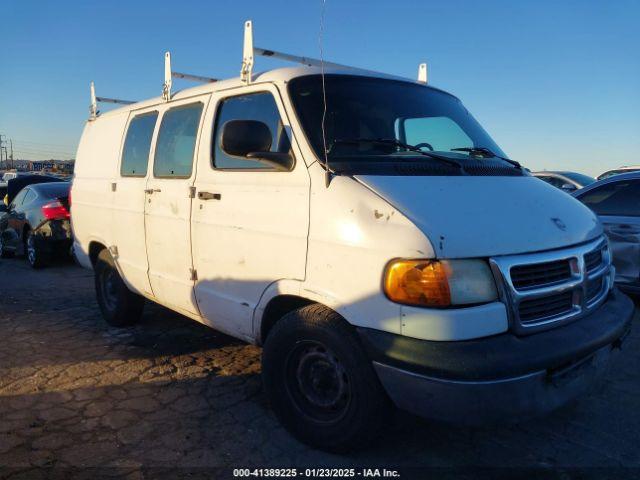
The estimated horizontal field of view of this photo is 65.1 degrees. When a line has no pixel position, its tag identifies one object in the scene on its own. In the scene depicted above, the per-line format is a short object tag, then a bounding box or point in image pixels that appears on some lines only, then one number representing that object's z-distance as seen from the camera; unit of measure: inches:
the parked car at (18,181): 476.1
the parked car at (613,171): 545.0
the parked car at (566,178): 433.1
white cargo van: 90.4
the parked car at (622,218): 212.5
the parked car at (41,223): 341.7
